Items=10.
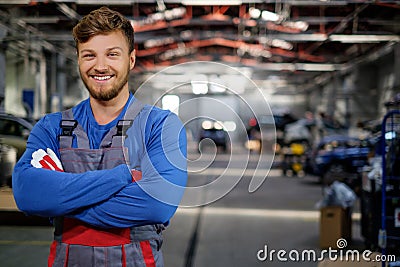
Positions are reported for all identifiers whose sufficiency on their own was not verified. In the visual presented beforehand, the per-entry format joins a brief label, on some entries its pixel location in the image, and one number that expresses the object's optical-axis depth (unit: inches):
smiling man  62.7
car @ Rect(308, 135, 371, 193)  457.4
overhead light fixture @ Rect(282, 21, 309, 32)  561.1
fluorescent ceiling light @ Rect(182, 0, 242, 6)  366.6
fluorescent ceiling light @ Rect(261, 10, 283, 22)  461.3
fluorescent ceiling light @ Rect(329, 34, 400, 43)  505.1
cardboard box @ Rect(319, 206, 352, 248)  242.8
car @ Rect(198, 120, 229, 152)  900.3
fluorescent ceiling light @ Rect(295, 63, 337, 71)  874.5
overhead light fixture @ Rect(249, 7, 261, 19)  444.0
